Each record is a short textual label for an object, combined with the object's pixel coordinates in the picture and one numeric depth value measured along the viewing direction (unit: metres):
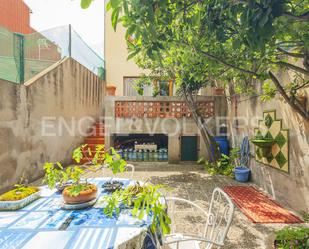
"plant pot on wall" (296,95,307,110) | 2.80
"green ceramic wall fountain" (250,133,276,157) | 3.57
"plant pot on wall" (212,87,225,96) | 6.76
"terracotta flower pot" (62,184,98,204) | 1.55
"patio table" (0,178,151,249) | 1.10
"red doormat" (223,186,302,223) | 2.85
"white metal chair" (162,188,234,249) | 1.28
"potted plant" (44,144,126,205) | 1.55
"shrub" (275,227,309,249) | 1.68
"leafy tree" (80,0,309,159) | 1.07
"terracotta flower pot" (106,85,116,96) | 7.79
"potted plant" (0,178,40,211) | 1.52
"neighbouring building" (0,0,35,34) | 7.46
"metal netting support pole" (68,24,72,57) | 6.51
